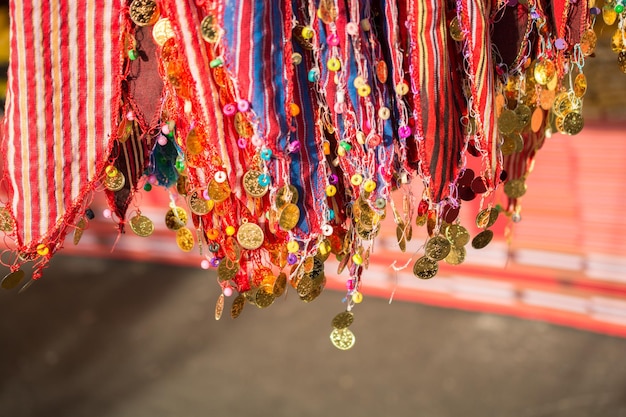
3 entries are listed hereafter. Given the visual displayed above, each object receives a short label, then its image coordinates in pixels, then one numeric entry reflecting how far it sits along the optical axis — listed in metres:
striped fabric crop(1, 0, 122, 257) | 0.53
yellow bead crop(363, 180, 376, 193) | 0.60
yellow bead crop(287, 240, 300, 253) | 0.62
